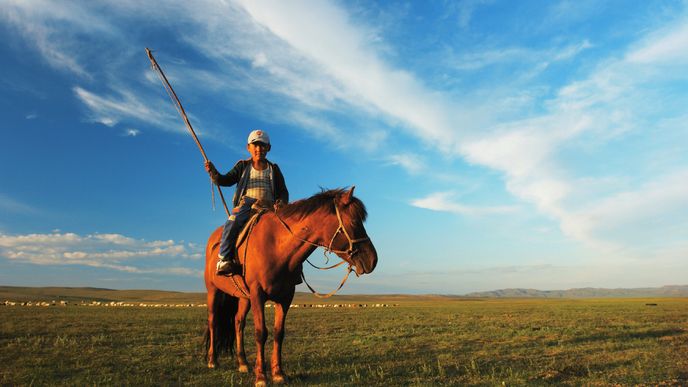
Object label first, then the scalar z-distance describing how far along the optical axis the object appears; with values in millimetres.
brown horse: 6324
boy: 7791
